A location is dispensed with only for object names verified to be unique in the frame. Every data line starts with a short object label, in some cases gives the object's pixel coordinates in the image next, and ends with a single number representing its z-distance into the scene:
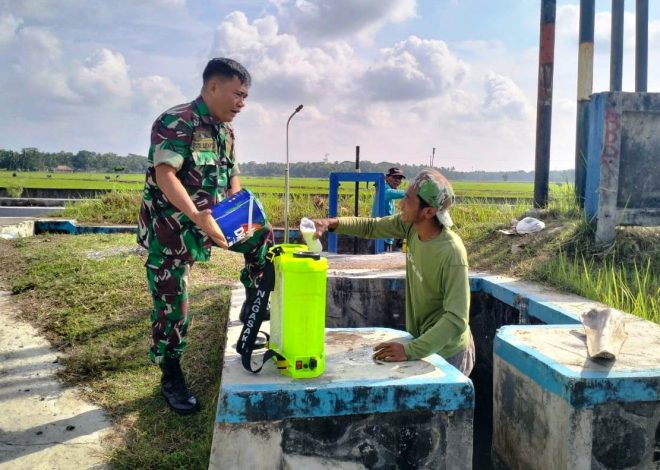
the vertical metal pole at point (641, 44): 10.24
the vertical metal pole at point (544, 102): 7.45
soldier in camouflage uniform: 2.70
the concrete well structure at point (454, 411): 2.02
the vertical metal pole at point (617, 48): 10.23
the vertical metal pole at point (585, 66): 7.53
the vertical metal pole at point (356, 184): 7.80
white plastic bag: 6.12
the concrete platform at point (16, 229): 8.47
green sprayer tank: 2.03
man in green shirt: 2.33
